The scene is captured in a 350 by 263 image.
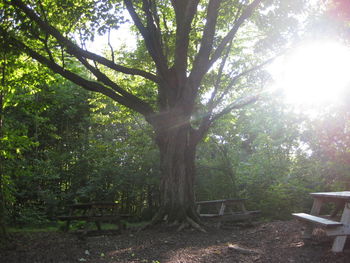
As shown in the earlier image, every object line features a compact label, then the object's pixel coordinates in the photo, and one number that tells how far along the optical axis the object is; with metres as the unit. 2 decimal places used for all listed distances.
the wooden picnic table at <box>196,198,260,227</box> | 7.83
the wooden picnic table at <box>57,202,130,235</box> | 7.56
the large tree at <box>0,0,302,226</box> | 7.71
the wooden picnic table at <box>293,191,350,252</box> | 4.04
